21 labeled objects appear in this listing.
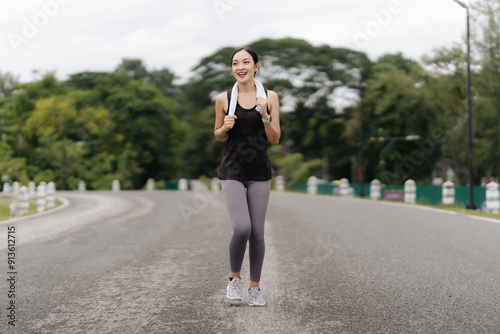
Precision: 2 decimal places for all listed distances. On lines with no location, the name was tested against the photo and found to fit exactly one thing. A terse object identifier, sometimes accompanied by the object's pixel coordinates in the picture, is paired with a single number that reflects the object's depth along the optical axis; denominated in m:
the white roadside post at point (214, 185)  40.36
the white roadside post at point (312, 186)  31.47
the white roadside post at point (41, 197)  15.89
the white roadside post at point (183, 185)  44.01
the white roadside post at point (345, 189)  27.80
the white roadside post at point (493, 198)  13.83
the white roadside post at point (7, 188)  37.60
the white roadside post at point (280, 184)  35.94
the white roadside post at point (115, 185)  44.19
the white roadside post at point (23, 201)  14.65
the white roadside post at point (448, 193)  17.92
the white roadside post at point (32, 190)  26.28
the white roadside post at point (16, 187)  27.14
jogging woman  4.25
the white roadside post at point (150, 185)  43.80
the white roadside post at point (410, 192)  21.22
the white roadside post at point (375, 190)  24.66
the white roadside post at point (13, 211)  12.87
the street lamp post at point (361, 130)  26.48
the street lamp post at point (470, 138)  15.75
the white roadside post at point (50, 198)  18.06
